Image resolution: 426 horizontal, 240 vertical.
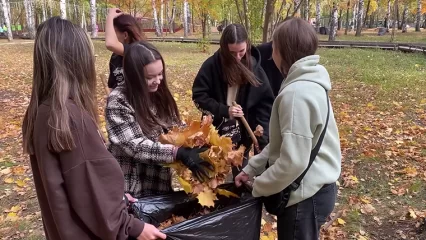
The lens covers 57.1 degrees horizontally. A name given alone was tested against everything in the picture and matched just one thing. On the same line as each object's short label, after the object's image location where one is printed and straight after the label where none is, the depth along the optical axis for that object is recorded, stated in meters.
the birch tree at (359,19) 24.98
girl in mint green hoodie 1.70
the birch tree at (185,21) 28.90
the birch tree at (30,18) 27.03
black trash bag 1.80
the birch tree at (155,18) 32.57
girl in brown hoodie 1.40
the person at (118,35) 2.95
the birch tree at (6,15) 22.52
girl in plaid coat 1.97
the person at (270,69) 3.49
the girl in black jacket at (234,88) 2.92
